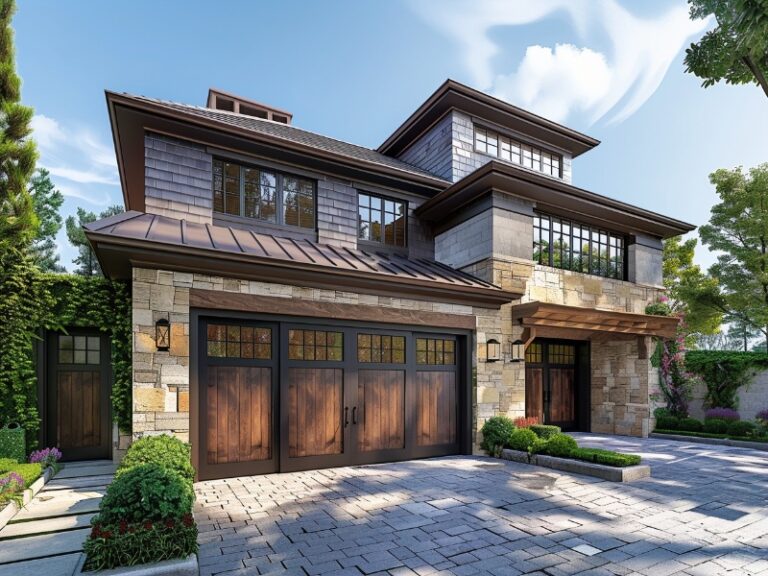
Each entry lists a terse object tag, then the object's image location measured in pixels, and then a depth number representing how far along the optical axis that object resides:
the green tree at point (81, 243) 23.69
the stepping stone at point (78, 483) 6.51
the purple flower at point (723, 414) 12.24
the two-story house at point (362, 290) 7.11
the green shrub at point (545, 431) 9.02
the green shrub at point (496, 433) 9.15
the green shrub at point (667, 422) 12.40
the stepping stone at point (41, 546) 4.26
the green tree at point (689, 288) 17.00
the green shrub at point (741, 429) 11.48
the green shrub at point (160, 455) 5.08
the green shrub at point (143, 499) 3.83
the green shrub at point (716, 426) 11.95
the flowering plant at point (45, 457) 7.22
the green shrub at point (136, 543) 3.55
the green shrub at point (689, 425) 12.23
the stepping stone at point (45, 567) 3.88
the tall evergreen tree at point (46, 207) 22.84
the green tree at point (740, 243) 15.83
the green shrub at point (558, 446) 8.16
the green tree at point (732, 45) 5.18
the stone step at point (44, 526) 4.78
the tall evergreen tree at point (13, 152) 7.84
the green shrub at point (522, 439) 8.71
